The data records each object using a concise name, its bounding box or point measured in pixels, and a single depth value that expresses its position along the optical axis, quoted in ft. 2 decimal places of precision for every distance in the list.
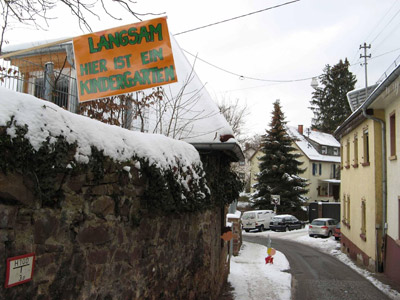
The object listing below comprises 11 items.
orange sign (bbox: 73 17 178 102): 15.19
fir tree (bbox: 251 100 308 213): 120.88
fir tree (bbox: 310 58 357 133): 180.93
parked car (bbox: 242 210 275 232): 105.19
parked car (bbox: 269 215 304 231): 103.50
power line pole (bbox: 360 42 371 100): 93.47
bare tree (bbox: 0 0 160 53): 16.51
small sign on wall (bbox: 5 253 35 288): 8.19
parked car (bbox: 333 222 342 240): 83.61
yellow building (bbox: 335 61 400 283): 40.34
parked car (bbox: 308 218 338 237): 88.63
